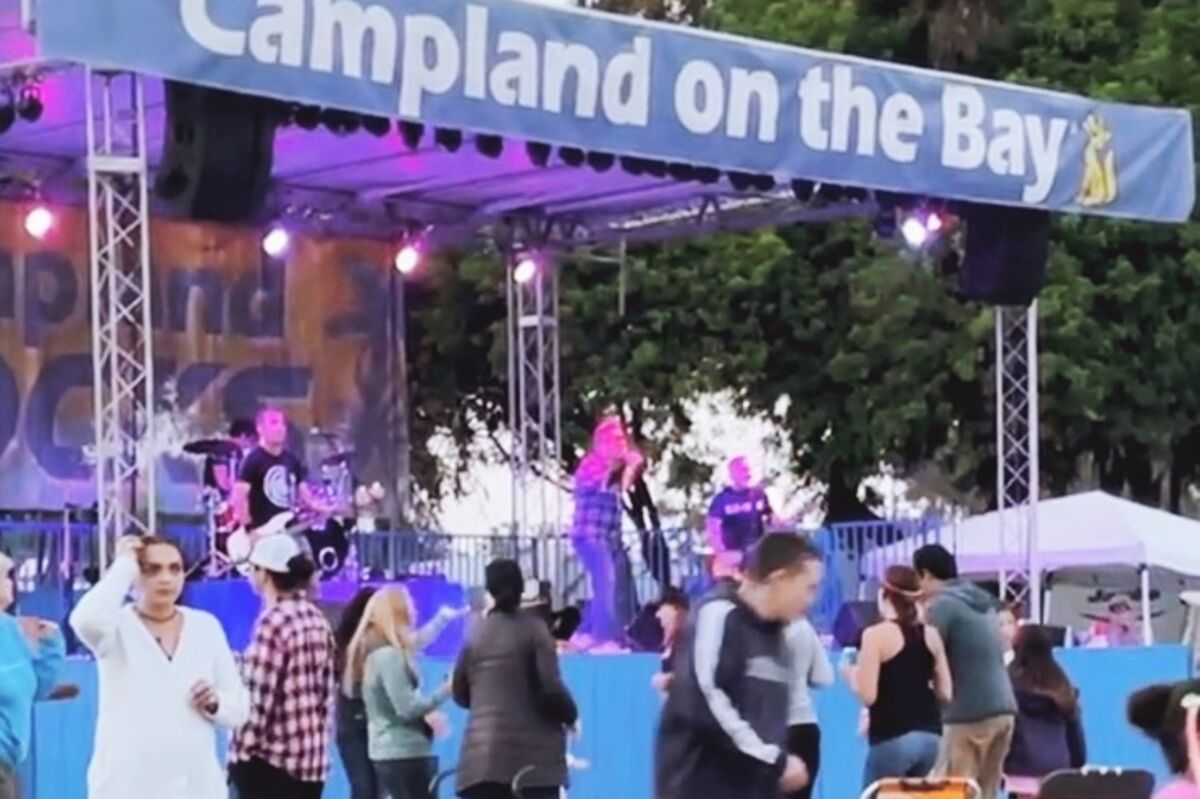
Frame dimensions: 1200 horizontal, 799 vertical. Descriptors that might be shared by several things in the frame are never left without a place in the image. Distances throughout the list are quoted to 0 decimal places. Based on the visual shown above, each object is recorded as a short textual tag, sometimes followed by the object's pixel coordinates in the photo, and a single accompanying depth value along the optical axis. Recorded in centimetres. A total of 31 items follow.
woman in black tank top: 1048
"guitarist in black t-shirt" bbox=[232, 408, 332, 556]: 1780
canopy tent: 2208
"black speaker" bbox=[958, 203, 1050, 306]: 1877
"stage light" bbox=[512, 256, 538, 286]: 2288
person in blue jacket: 845
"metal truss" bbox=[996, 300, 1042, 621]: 1880
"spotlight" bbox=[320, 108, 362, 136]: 1526
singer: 1889
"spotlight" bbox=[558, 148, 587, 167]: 1666
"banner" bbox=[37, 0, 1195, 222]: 1390
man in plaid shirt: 967
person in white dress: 865
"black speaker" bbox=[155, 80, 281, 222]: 1417
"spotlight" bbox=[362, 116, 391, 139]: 1556
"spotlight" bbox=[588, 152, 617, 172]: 1656
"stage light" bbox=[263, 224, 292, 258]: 2252
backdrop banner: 2117
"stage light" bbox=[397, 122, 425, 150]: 1617
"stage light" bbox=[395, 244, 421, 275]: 2350
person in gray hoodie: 1081
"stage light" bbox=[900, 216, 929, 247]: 1942
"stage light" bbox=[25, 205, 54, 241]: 2108
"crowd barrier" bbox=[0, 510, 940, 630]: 1650
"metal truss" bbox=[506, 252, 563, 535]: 2305
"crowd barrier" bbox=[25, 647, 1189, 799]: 1407
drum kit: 1761
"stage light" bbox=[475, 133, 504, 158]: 1602
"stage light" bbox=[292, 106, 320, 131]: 1516
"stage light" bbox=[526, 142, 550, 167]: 1692
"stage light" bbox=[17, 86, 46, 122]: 1617
